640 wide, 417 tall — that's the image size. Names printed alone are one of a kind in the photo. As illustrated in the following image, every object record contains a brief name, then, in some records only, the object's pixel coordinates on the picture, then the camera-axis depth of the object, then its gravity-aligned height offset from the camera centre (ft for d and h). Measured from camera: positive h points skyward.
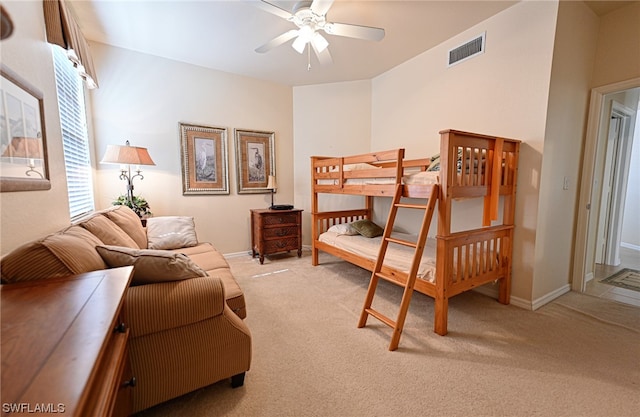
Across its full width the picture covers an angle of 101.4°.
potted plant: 10.02 -0.82
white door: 10.28 +0.03
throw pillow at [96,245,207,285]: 4.14 -1.28
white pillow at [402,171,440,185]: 7.07 +0.18
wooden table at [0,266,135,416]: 1.47 -1.16
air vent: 8.83 +4.73
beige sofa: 3.56 -2.03
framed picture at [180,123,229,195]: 11.77 +1.10
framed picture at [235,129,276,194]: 13.08 +1.24
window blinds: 7.13 +1.47
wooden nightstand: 12.23 -2.29
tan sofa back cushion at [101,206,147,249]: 7.07 -1.13
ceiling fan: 6.51 +4.26
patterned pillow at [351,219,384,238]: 10.91 -1.88
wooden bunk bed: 6.57 -0.40
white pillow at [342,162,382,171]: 10.30 +0.70
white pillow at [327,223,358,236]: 11.21 -1.97
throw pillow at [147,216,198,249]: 8.70 -1.73
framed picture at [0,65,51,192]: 3.69 +0.72
